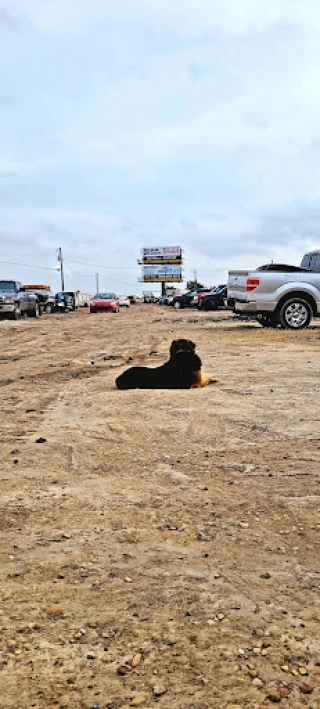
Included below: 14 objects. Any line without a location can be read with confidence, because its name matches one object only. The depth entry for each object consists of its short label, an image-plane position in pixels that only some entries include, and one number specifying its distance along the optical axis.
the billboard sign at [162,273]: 103.19
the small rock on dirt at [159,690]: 1.90
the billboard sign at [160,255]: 105.12
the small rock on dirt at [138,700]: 1.85
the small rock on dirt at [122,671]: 1.99
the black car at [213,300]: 34.78
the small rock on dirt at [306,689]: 1.90
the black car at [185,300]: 45.75
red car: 38.41
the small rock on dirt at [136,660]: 2.03
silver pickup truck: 15.38
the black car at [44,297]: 35.69
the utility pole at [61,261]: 92.06
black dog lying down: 7.46
